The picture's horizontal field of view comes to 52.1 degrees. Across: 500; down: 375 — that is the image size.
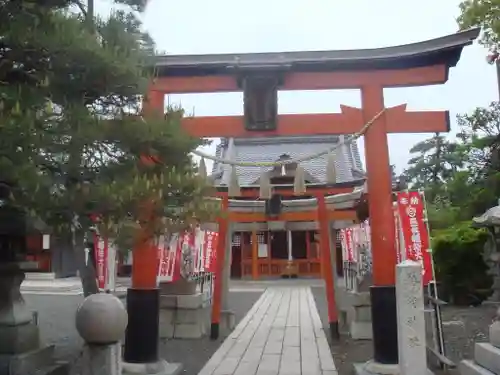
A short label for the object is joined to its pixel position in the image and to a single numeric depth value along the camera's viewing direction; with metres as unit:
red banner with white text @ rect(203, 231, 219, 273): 12.07
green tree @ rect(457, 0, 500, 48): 10.26
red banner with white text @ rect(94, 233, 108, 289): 8.34
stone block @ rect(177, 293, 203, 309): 9.67
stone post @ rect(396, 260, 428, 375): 4.34
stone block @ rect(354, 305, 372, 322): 9.23
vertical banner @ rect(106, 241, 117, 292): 8.17
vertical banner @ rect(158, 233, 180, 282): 9.10
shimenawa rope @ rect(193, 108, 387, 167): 6.30
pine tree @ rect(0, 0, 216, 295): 3.55
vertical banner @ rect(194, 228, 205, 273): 11.05
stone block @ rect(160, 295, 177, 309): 9.80
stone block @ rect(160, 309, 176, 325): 9.75
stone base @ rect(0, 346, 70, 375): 4.83
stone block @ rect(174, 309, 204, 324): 9.63
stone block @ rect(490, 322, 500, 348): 4.82
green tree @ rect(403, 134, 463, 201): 36.75
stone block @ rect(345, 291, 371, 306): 9.21
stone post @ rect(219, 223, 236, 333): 10.15
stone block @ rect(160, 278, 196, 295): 10.00
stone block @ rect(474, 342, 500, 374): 4.61
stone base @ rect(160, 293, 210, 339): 9.58
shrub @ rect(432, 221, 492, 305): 13.85
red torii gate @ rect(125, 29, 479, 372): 6.30
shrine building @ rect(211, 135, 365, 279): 23.61
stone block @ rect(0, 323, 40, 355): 5.02
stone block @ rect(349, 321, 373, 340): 9.10
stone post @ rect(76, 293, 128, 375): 3.69
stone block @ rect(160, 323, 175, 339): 9.56
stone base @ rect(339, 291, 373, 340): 9.12
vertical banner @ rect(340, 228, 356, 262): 13.20
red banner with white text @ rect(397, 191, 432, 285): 6.92
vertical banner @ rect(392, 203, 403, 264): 7.06
